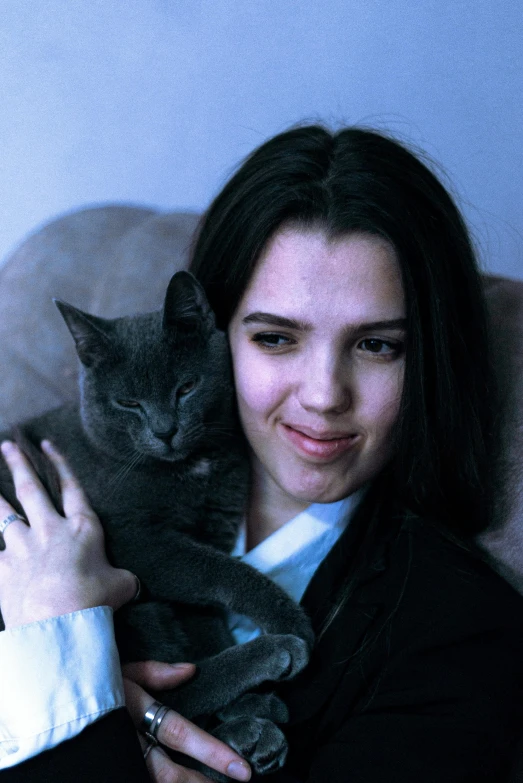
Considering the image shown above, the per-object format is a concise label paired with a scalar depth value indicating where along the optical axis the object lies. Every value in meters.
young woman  1.00
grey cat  1.13
